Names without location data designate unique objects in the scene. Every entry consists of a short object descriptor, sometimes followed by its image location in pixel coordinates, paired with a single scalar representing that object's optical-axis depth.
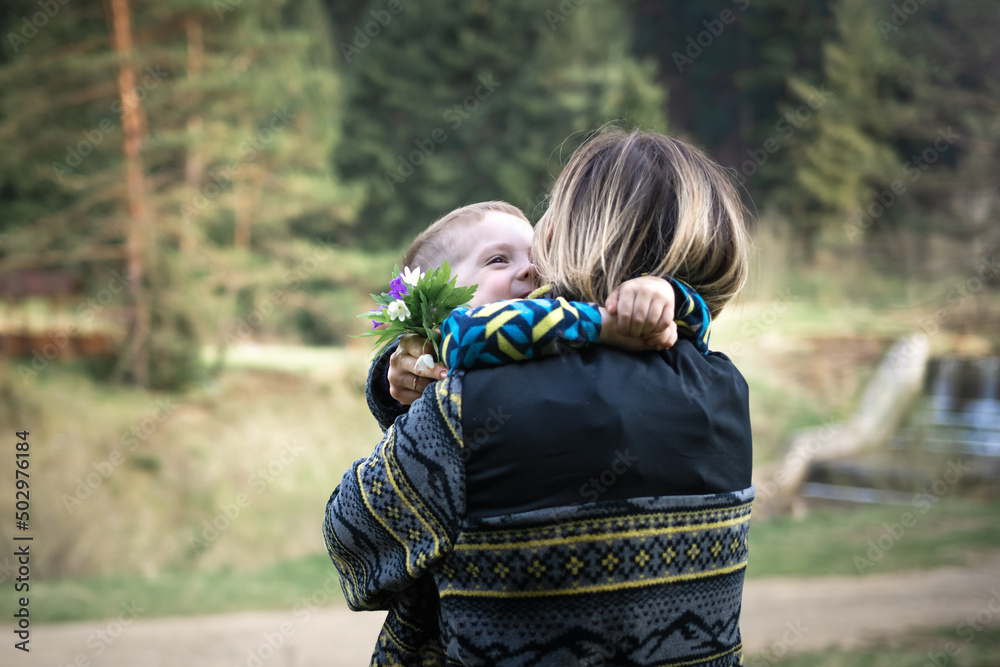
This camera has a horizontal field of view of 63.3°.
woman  1.17
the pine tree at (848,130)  11.56
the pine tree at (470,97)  12.27
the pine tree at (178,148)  10.20
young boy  1.21
